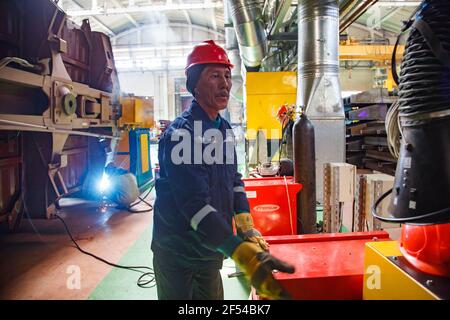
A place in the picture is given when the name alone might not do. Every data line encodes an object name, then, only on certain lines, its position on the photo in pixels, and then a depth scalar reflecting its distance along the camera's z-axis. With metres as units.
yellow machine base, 0.99
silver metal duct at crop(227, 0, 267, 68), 4.80
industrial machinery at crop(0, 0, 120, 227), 3.11
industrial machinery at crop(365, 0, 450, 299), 0.97
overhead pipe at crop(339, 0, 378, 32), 3.98
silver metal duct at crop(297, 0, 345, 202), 4.18
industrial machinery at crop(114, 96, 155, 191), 5.34
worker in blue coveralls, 1.25
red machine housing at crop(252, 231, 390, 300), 1.52
